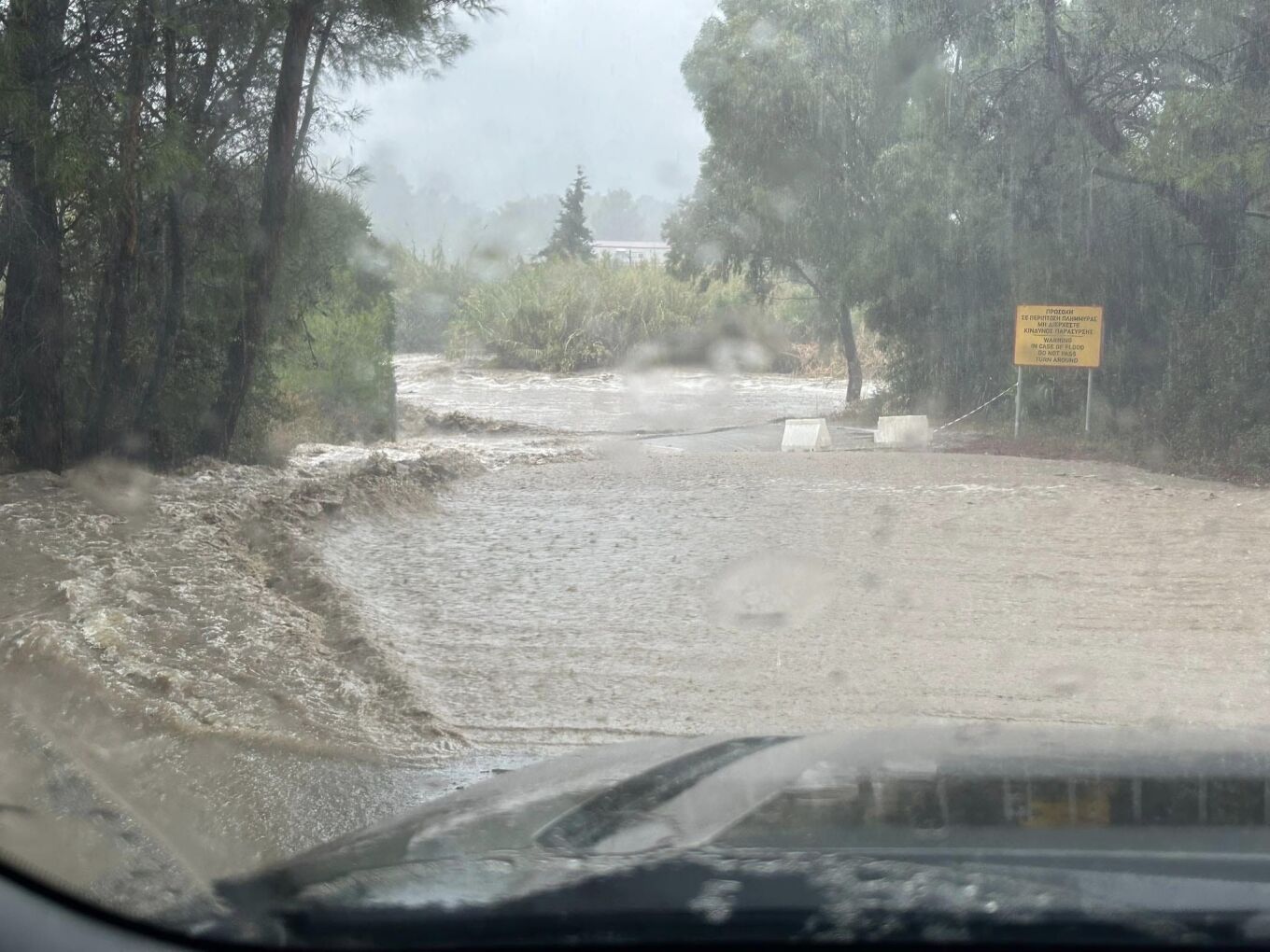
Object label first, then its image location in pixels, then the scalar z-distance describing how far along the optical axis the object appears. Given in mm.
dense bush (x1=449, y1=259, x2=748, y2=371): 48844
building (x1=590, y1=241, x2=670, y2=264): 60656
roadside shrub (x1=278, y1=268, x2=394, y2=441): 24000
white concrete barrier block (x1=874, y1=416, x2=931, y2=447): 23344
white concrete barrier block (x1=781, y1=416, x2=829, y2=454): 22297
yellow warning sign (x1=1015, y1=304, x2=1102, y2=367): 22703
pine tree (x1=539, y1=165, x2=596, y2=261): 70525
